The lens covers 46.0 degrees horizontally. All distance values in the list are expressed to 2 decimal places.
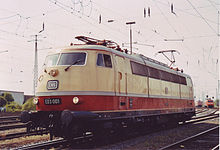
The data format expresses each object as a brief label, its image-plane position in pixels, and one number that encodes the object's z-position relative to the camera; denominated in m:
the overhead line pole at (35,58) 31.71
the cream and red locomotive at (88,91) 9.61
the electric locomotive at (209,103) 66.12
